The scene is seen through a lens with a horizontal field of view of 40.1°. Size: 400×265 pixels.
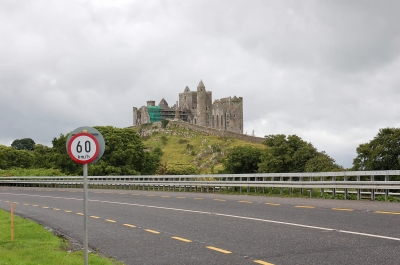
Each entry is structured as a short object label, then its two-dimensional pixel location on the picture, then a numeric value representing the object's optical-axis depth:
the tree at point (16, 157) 111.88
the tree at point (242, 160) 76.81
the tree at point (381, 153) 46.31
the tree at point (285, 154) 58.12
